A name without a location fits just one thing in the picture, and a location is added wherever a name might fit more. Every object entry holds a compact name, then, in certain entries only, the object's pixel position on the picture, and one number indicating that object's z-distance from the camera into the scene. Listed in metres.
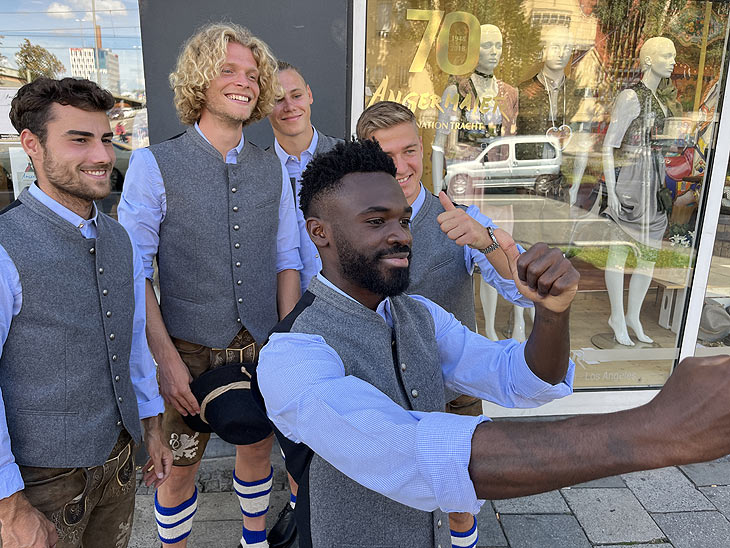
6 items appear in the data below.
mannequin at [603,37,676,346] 3.92
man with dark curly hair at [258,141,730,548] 0.73
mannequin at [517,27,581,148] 3.81
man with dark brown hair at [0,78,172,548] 1.47
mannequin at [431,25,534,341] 3.75
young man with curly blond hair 2.09
